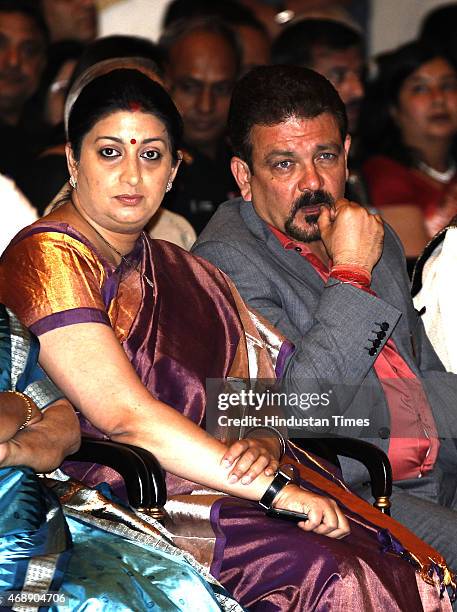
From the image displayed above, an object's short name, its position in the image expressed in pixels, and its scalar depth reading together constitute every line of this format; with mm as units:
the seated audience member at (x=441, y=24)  12030
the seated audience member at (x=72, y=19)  10508
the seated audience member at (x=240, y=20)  10049
